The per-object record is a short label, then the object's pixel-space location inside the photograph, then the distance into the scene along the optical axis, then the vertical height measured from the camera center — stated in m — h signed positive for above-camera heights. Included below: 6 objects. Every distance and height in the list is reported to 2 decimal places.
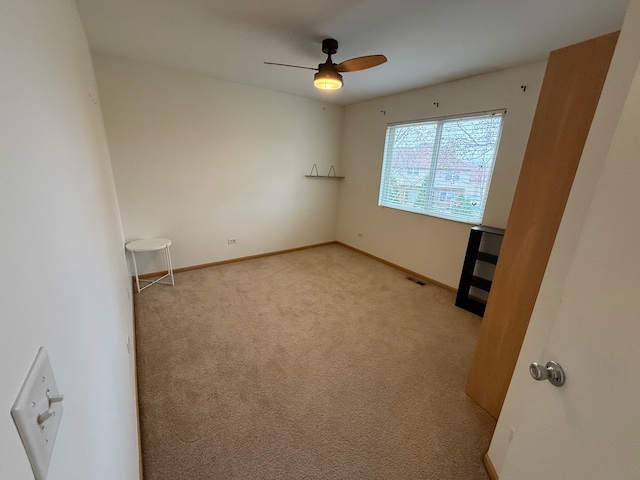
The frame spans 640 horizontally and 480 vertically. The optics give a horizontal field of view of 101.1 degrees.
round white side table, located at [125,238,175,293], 2.94 -0.90
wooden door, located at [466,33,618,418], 1.16 -0.08
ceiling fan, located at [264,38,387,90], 2.08 +0.84
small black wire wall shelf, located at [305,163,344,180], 4.51 -0.03
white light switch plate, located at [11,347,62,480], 0.29 -0.30
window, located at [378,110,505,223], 2.92 +0.17
